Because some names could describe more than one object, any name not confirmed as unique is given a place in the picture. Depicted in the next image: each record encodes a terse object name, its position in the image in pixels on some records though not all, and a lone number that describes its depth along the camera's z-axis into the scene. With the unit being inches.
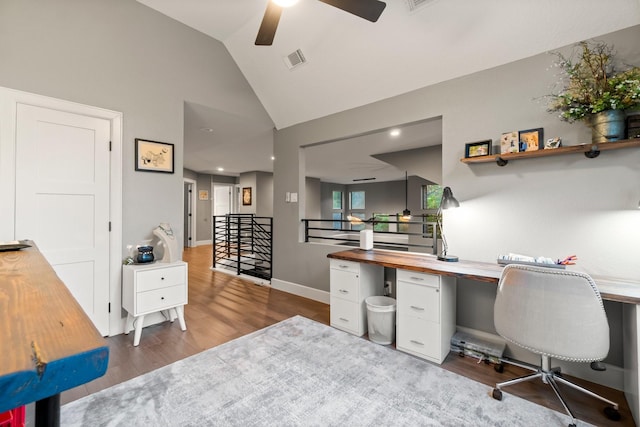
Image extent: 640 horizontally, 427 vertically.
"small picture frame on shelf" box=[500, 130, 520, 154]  89.7
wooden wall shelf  74.0
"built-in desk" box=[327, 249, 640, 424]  63.2
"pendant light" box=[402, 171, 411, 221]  303.7
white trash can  102.7
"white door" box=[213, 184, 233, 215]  407.5
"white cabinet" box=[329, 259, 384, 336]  109.7
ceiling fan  77.0
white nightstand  103.7
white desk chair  62.1
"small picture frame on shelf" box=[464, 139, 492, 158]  96.2
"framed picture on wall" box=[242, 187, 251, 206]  373.6
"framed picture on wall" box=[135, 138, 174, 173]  116.6
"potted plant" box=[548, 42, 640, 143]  72.2
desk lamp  98.8
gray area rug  66.8
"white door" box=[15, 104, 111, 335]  94.1
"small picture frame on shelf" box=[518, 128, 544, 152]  86.7
